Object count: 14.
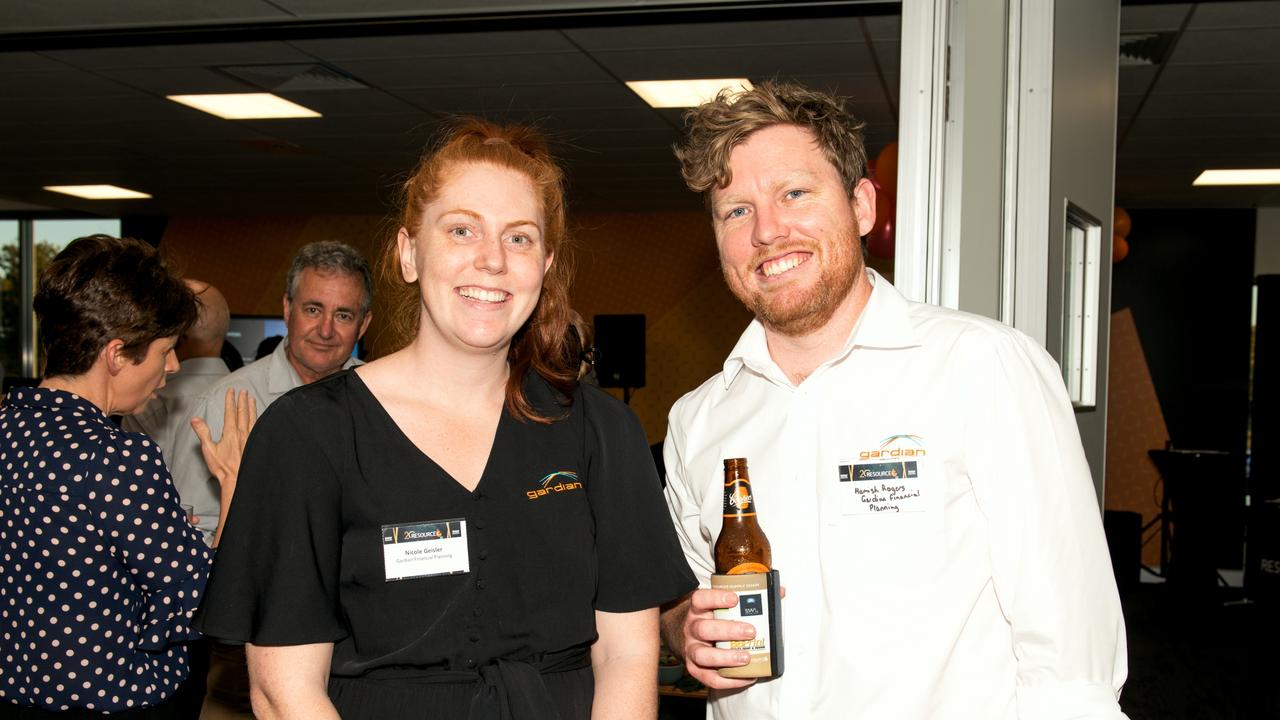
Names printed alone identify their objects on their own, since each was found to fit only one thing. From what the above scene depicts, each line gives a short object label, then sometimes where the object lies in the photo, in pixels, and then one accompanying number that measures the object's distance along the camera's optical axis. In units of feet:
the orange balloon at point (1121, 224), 24.38
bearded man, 4.91
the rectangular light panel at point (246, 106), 21.79
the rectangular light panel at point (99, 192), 33.81
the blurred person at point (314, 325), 11.61
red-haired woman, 4.64
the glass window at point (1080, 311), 7.44
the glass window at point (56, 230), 41.32
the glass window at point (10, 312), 41.88
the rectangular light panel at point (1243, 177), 27.63
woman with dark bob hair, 6.71
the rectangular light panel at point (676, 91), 20.16
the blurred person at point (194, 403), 10.73
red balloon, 15.31
